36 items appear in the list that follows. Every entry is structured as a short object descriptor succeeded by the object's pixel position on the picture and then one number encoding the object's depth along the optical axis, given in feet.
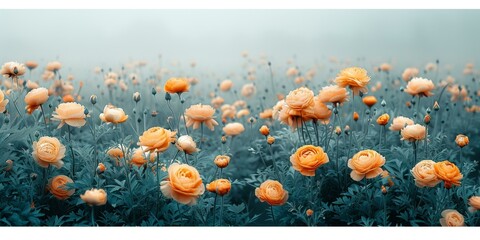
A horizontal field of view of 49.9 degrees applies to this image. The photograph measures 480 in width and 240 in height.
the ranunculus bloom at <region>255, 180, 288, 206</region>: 4.82
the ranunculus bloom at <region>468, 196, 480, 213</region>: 4.68
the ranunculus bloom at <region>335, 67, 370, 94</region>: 4.85
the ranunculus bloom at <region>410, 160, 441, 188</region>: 4.66
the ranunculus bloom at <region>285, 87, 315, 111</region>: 4.77
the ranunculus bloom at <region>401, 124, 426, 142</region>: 4.96
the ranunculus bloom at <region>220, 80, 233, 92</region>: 9.09
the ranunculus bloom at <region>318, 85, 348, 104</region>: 4.82
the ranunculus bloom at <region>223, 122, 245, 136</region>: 6.70
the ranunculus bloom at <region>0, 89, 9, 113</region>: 4.87
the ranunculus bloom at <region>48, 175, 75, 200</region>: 4.83
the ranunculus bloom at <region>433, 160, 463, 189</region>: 4.52
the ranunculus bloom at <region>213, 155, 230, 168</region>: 4.68
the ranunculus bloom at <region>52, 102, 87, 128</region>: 4.76
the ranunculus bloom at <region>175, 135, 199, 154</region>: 4.67
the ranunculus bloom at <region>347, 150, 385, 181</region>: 4.57
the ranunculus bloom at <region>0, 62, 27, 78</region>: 5.49
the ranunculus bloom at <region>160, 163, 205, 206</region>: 4.28
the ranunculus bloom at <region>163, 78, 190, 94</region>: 5.13
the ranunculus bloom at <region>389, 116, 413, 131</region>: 5.57
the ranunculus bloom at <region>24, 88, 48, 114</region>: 5.03
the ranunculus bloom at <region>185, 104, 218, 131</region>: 5.26
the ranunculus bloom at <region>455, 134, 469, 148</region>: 4.94
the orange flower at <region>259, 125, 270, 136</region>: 5.29
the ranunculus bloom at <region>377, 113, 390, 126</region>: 4.92
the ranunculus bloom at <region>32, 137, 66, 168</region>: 4.77
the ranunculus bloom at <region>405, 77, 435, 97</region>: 5.43
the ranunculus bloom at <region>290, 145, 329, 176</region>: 4.62
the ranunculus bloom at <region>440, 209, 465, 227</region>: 4.66
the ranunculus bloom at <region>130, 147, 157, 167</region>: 4.99
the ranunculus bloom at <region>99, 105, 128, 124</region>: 4.62
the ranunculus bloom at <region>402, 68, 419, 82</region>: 8.00
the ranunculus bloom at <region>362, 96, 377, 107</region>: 5.21
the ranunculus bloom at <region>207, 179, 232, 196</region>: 4.39
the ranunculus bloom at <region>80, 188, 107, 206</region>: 4.14
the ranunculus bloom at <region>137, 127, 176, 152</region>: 4.35
